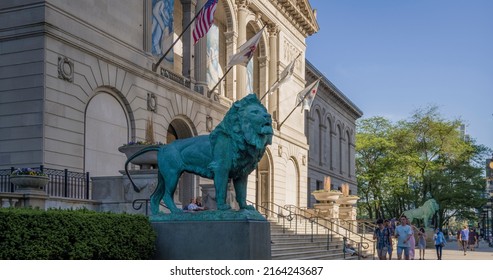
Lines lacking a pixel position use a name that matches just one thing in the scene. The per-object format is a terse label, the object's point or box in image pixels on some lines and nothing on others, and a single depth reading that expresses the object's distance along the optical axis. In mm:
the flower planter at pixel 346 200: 43750
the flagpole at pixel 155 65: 28534
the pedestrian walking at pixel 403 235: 22219
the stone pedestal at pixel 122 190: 19062
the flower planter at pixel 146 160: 19312
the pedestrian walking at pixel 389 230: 24109
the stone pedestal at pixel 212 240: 12039
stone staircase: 23156
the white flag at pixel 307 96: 40781
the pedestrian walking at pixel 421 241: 28506
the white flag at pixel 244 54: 30609
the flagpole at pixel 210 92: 33875
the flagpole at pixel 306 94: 40656
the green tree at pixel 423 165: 66188
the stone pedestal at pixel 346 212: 43531
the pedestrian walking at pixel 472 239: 42066
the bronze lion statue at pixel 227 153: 12461
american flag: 26750
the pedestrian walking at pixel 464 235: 35928
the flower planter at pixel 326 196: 39303
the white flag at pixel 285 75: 36438
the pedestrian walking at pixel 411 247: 23031
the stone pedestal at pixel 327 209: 39219
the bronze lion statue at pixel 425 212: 49781
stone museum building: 21625
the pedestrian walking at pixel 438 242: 27453
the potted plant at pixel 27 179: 16469
